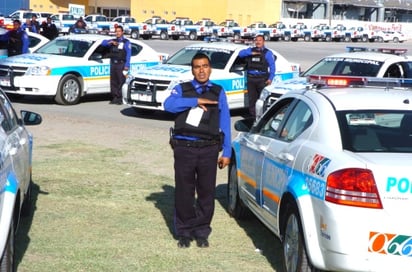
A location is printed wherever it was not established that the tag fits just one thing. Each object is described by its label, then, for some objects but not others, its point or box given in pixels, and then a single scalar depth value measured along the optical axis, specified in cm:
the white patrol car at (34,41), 1893
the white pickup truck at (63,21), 5050
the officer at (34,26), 2562
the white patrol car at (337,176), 452
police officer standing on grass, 600
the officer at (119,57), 1606
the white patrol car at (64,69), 1562
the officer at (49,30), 2595
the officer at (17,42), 1800
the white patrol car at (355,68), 1262
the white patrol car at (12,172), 467
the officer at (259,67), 1423
